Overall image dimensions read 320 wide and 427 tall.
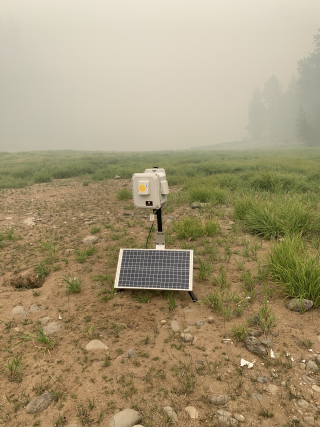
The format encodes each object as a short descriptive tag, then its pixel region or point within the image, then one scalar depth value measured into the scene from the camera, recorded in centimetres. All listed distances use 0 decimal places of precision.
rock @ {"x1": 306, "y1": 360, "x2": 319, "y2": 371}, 228
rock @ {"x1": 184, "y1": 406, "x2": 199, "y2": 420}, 197
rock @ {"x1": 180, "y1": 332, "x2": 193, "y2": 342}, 277
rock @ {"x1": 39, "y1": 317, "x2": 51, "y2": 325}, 311
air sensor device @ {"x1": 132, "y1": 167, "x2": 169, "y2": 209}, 343
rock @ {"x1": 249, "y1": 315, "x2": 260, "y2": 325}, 289
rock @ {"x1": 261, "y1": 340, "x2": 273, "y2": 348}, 255
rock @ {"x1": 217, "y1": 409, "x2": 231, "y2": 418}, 194
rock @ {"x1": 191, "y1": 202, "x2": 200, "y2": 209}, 760
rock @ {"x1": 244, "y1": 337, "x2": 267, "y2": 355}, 250
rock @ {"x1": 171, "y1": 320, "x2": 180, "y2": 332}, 296
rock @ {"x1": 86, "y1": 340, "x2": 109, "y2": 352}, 269
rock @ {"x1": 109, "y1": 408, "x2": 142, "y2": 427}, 191
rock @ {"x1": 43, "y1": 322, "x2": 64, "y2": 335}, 295
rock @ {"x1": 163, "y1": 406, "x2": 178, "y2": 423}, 194
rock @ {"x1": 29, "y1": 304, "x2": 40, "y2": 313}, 333
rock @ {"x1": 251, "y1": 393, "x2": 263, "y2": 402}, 206
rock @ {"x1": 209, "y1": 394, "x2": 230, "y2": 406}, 205
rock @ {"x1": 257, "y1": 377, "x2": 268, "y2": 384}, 221
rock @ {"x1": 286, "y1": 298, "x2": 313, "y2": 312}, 296
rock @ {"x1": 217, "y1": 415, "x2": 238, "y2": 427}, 187
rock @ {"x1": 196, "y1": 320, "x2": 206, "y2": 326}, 299
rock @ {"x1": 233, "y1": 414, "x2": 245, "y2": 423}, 190
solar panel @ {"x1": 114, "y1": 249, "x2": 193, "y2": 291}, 346
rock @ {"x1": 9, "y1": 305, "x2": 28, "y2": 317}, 326
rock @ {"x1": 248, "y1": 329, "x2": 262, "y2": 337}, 272
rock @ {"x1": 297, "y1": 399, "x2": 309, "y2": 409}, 197
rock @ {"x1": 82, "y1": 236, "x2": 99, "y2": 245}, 546
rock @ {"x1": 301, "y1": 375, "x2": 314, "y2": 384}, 216
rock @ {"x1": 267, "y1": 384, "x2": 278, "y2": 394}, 211
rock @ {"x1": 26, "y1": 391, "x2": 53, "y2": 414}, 205
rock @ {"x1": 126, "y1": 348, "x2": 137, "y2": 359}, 259
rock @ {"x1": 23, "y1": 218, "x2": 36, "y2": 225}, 684
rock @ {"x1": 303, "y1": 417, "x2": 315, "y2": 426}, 183
